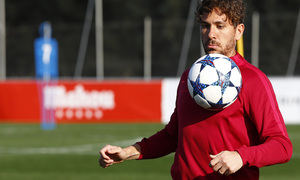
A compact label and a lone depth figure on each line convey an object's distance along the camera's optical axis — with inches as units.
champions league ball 280.8
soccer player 272.5
